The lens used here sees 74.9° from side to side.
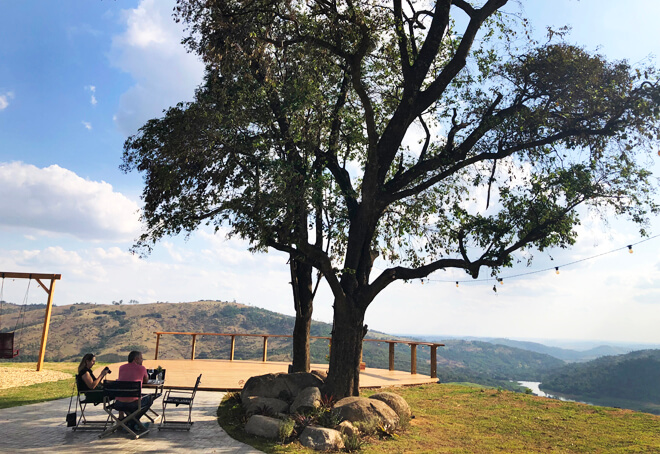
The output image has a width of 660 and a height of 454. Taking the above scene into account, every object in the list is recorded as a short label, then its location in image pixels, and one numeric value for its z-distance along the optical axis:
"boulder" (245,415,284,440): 7.34
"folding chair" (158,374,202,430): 7.48
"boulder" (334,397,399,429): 8.02
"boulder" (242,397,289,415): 8.48
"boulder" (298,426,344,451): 6.89
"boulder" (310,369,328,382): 10.29
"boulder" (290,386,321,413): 8.41
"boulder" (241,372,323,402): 9.36
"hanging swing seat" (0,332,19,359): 12.86
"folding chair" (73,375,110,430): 7.10
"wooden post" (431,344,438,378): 15.23
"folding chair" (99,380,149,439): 6.89
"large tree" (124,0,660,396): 9.31
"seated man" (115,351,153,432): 7.11
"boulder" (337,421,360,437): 7.47
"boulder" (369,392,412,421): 8.80
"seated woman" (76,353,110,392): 7.24
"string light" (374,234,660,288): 10.04
